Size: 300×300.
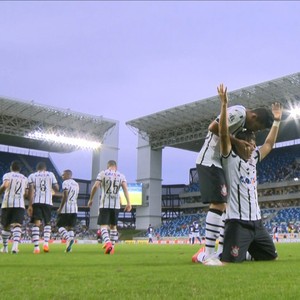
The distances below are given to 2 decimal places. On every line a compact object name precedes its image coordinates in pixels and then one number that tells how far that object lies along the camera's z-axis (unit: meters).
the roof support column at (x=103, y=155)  49.62
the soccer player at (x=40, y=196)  10.55
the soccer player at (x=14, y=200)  9.99
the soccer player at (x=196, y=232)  31.38
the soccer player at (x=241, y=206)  5.43
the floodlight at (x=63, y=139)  45.15
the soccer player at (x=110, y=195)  9.79
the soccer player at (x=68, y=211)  11.55
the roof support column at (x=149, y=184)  50.44
